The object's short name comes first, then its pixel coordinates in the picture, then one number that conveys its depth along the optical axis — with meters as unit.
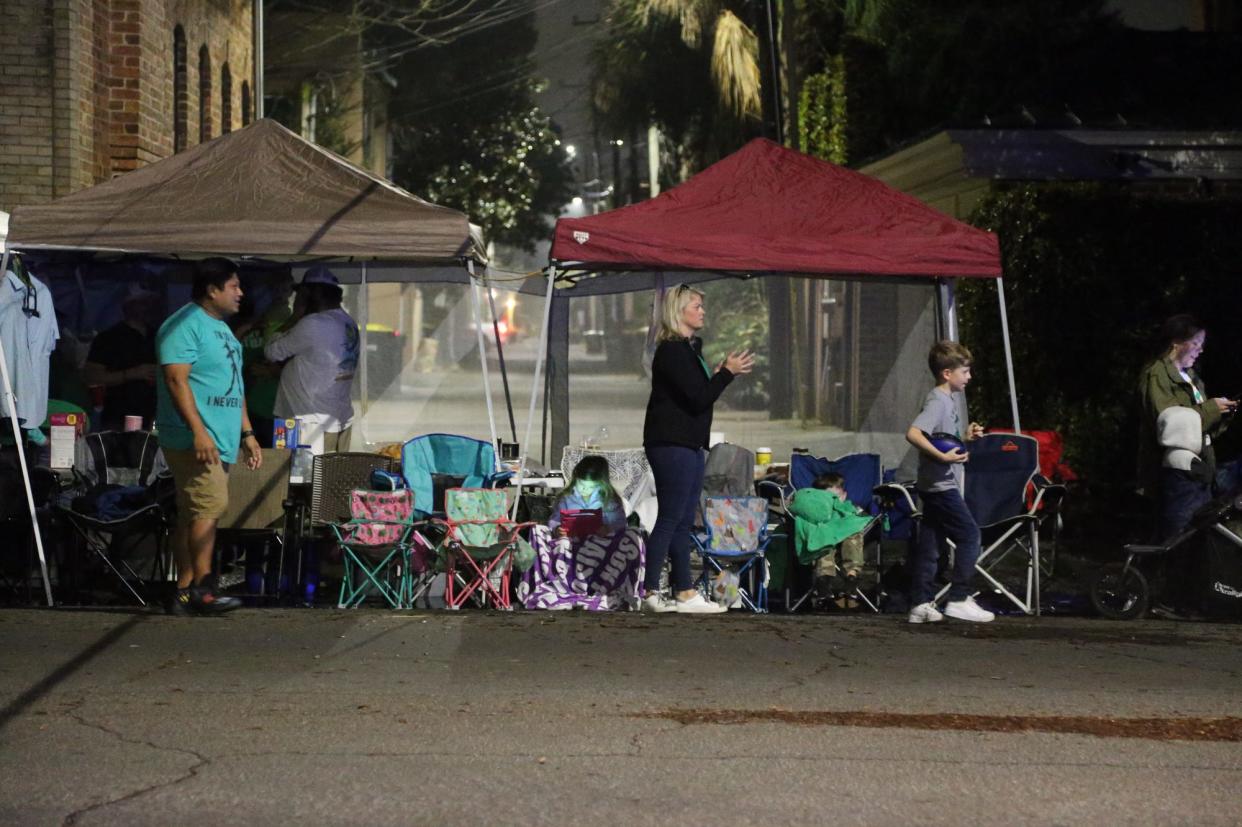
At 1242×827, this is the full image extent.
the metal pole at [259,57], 21.84
